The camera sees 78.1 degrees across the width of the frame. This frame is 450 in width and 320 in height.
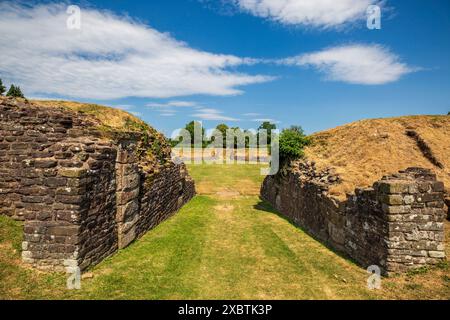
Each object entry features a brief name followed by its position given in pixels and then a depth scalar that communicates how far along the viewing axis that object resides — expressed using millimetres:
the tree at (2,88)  49109
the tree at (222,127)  87344
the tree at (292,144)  15062
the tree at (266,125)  87000
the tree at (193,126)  83938
